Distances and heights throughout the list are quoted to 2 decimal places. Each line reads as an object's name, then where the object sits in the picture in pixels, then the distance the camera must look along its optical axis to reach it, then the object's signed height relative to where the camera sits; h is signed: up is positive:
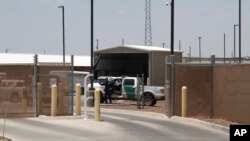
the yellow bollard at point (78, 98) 20.81 -1.02
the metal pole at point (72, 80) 21.47 -0.35
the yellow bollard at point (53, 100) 20.67 -1.09
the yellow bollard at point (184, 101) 21.11 -1.19
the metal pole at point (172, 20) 27.11 +2.53
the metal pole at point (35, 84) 21.02 -0.49
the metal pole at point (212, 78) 21.08 -0.28
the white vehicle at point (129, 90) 33.19 -1.21
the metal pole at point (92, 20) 32.38 +3.01
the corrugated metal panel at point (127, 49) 54.76 +2.21
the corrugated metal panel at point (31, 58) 79.56 +2.02
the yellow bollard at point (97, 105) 19.42 -1.20
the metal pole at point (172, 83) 22.17 -0.49
